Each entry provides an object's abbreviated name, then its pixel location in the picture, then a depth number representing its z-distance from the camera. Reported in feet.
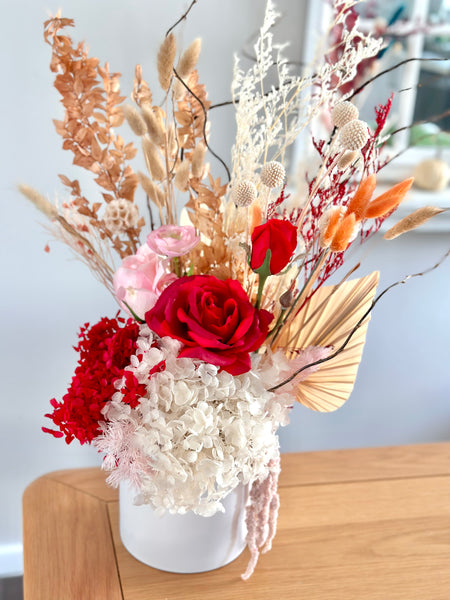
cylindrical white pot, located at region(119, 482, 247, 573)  2.63
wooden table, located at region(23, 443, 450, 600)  2.73
